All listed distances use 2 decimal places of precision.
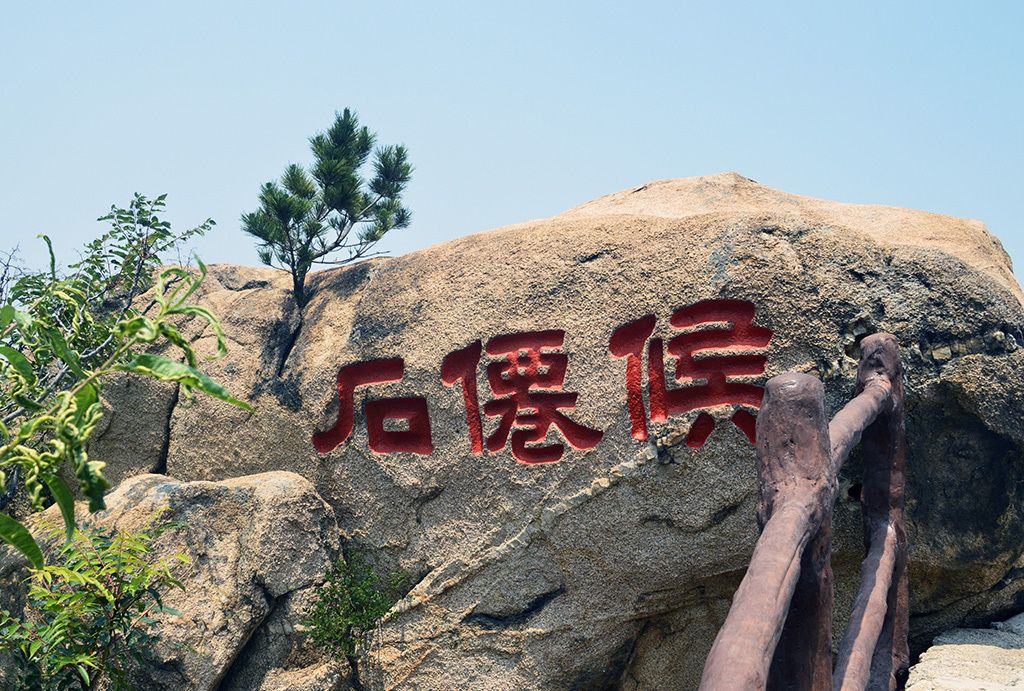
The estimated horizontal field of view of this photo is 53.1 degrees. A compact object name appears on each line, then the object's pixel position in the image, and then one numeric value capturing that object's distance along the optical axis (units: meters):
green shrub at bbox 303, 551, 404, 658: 4.79
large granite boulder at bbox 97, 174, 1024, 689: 4.36
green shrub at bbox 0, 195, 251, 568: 1.65
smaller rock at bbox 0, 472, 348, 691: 4.64
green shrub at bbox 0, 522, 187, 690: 4.21
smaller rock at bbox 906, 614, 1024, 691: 3.54
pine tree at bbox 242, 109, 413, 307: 5.76
